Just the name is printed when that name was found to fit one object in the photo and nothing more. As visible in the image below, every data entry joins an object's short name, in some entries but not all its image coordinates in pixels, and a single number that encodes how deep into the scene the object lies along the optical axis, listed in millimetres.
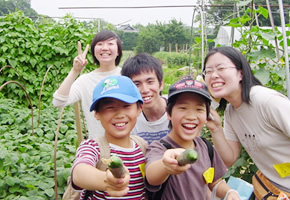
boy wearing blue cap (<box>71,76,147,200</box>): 1357
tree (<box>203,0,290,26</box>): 20784
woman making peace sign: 2283
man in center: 1859
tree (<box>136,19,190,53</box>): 28797
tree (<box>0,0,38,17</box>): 46631
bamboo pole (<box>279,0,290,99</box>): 2139
